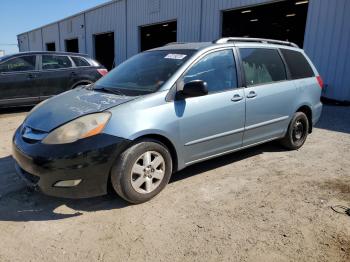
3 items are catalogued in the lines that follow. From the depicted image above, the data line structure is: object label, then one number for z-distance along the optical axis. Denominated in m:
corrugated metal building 9.98
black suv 7.95
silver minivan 3.05
